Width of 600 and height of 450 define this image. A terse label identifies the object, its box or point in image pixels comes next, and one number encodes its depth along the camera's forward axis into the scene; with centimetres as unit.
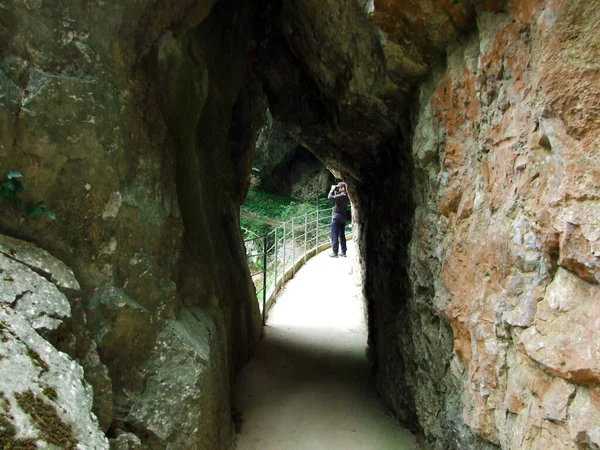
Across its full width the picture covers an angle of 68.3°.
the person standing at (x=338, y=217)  1287
